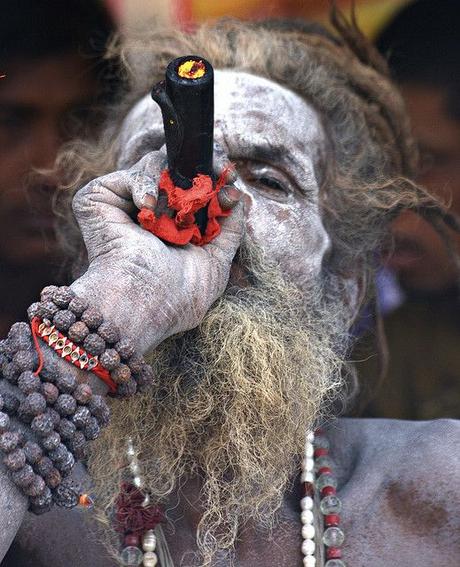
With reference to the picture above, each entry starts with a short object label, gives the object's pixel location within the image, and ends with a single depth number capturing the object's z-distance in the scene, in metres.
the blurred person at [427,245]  5.75
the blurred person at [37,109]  5.77
